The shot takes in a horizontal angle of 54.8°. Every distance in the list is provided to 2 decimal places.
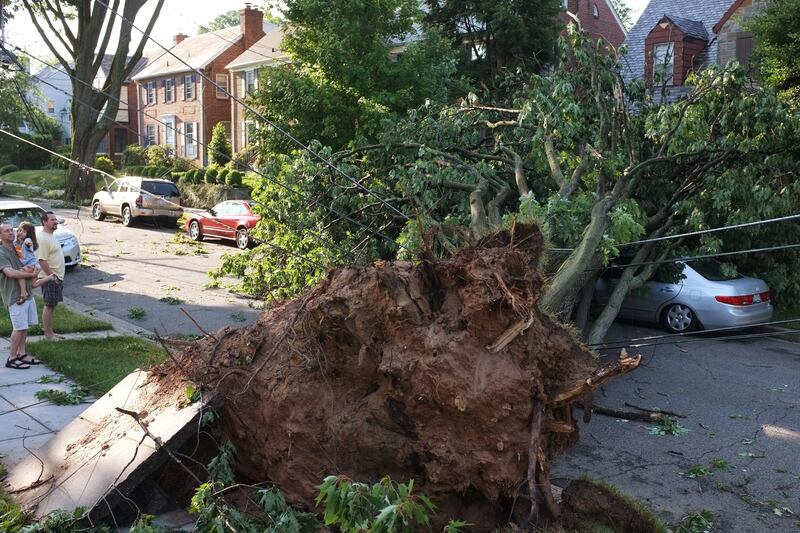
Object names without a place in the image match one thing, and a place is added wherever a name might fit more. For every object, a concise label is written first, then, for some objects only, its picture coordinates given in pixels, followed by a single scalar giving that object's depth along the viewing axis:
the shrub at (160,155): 42.28
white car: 16.81
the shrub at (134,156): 46.44
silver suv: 26.38
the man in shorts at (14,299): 8.99
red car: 21.72
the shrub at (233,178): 31.39
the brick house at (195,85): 45.25
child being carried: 9.18
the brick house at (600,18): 35.82
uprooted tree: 9.58
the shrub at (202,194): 30.73
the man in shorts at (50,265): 10.19
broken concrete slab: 4.89
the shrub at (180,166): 39.21
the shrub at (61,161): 42.92
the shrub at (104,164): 43.53
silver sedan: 11.81
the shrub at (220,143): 36.78
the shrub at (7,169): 50.38
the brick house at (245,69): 41.09
